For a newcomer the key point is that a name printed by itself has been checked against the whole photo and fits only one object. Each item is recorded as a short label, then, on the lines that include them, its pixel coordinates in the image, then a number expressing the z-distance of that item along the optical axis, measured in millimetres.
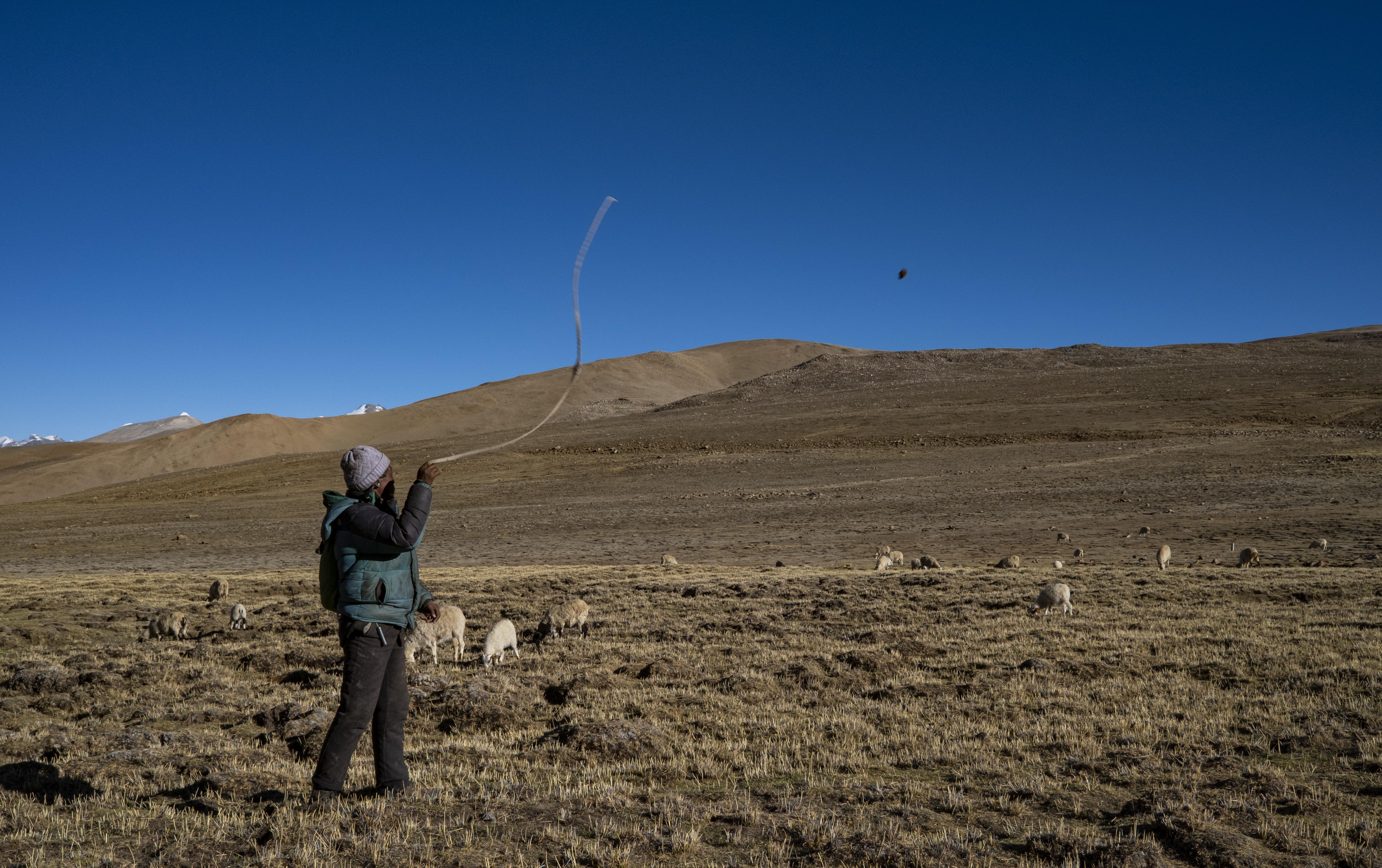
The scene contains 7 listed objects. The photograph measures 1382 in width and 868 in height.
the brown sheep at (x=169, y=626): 14547
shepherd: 5074
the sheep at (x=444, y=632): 12000
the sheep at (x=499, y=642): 11547
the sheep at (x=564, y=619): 13781
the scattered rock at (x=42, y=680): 10141
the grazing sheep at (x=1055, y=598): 15047
